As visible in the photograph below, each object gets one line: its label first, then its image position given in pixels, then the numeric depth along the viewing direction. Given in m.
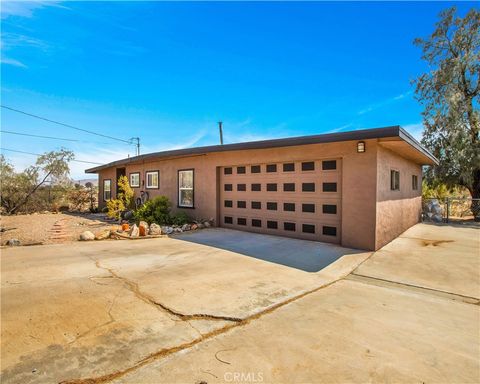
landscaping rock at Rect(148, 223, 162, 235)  7.87
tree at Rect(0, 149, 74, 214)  14.40
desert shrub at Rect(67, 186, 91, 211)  17.20
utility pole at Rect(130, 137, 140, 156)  28.27
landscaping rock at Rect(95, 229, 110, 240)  7.25
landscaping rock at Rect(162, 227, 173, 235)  8.21
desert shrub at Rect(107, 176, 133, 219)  10.73
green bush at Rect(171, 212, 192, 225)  9.44
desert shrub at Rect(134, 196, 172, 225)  9.64
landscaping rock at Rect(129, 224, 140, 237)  7.56
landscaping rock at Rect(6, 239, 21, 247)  6.36
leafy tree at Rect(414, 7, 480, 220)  12.69
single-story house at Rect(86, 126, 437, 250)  6.12
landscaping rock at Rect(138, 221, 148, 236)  7.74
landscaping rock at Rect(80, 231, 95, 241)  7.06
